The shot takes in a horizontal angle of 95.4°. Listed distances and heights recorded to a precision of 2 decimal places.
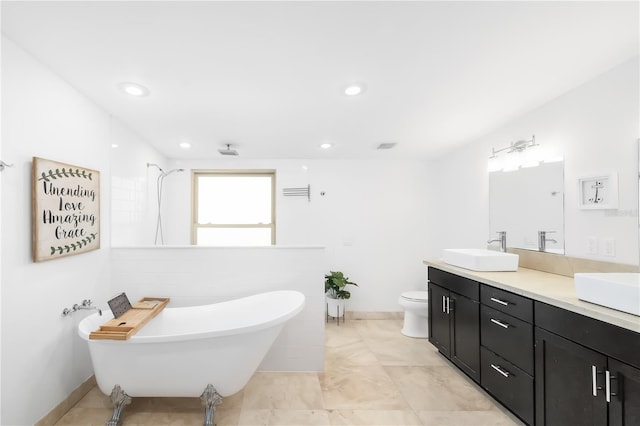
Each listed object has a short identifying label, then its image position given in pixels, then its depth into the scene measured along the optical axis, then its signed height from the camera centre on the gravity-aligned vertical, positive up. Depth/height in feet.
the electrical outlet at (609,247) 6.07 -0.68
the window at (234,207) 13.70 +0.38
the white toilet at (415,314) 10.60 -3.74
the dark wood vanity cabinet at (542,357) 4.28 -2.68
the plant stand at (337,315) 12.56 -4.38
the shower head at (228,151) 10.99 +2.42
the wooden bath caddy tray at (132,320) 5.60 -2.32
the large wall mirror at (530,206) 7.52 +0.25
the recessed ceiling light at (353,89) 6.48 +2.86
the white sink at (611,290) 4.23 -1.19
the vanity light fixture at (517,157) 8.20 +1.77
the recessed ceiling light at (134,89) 6.44 +2.87
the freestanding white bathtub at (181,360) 5.79 -2.97
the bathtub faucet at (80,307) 6.46 -2.12
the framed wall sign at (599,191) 6.07 +0.51
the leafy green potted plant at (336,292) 12.27 -3.33
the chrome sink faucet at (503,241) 9.05 -0.82
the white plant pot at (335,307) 12.56 -3.99
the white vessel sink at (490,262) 7.66 -1.26
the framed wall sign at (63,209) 5.57 +0.13
